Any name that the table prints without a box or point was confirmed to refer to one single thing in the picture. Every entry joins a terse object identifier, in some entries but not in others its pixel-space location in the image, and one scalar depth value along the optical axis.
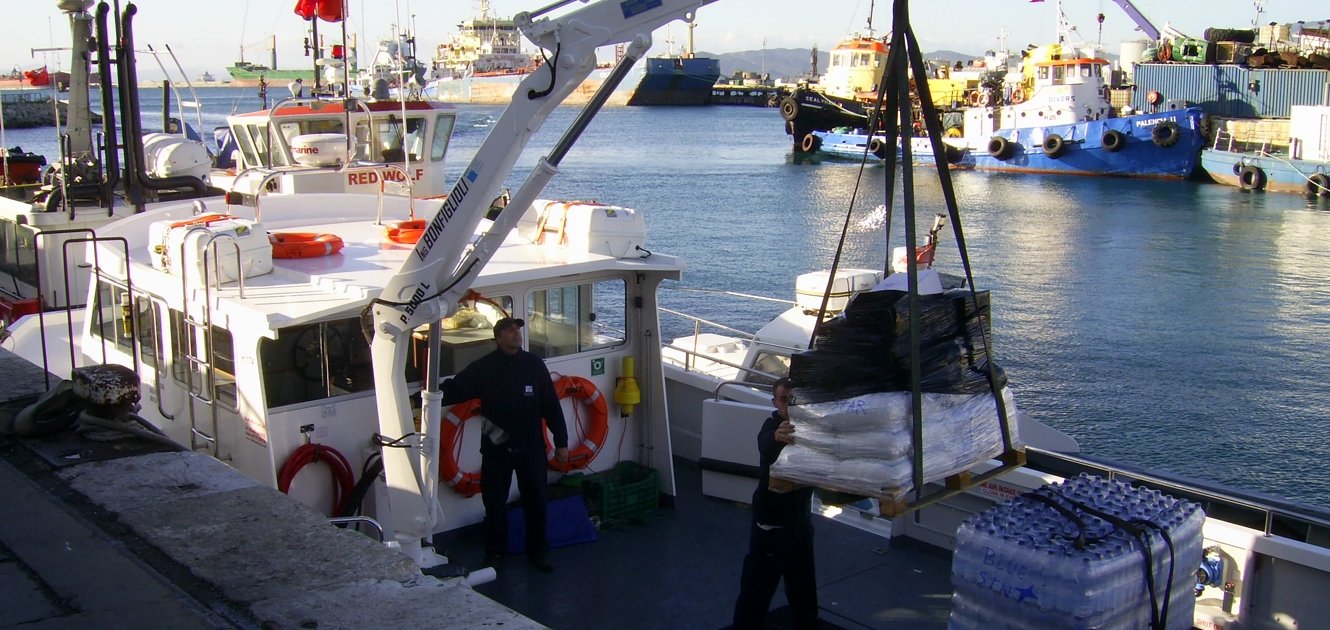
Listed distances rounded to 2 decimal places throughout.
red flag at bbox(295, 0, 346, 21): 13.23
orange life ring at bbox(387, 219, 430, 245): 8.45
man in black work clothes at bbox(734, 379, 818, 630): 5.71
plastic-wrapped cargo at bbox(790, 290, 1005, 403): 4.68
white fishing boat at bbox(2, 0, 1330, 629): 5.57
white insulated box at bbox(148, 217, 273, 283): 6.90
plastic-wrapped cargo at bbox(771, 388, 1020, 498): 4.59
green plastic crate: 7.54
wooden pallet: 4.56
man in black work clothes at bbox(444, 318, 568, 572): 6.71
